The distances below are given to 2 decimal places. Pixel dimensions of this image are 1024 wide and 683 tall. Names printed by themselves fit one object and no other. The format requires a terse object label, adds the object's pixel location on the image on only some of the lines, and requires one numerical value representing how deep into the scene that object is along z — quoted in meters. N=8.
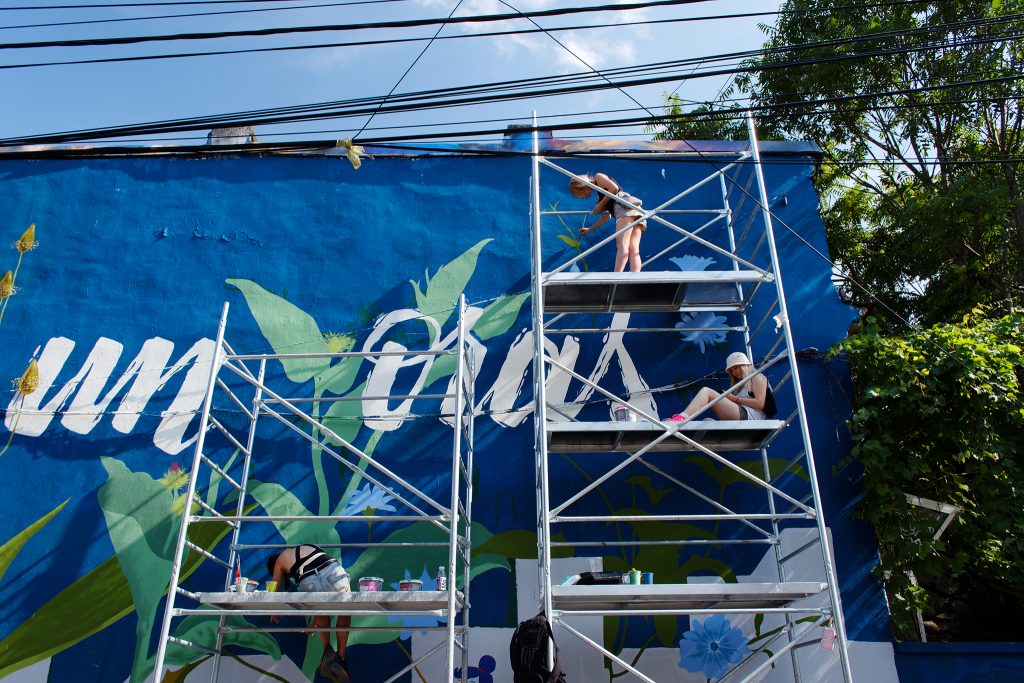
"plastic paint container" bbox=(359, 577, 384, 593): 5.92
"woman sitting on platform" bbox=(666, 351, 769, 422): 6.56
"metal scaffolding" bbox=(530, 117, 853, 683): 5.68
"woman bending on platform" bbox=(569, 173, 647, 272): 7.41
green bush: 6.50
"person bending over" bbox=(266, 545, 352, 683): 6.07
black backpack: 5.22
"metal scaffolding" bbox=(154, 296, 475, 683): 5.50
